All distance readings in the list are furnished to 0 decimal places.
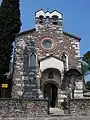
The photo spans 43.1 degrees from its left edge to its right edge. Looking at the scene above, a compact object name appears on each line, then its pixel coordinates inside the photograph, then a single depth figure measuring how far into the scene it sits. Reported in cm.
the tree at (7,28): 1061
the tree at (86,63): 2192
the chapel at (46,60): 1113
